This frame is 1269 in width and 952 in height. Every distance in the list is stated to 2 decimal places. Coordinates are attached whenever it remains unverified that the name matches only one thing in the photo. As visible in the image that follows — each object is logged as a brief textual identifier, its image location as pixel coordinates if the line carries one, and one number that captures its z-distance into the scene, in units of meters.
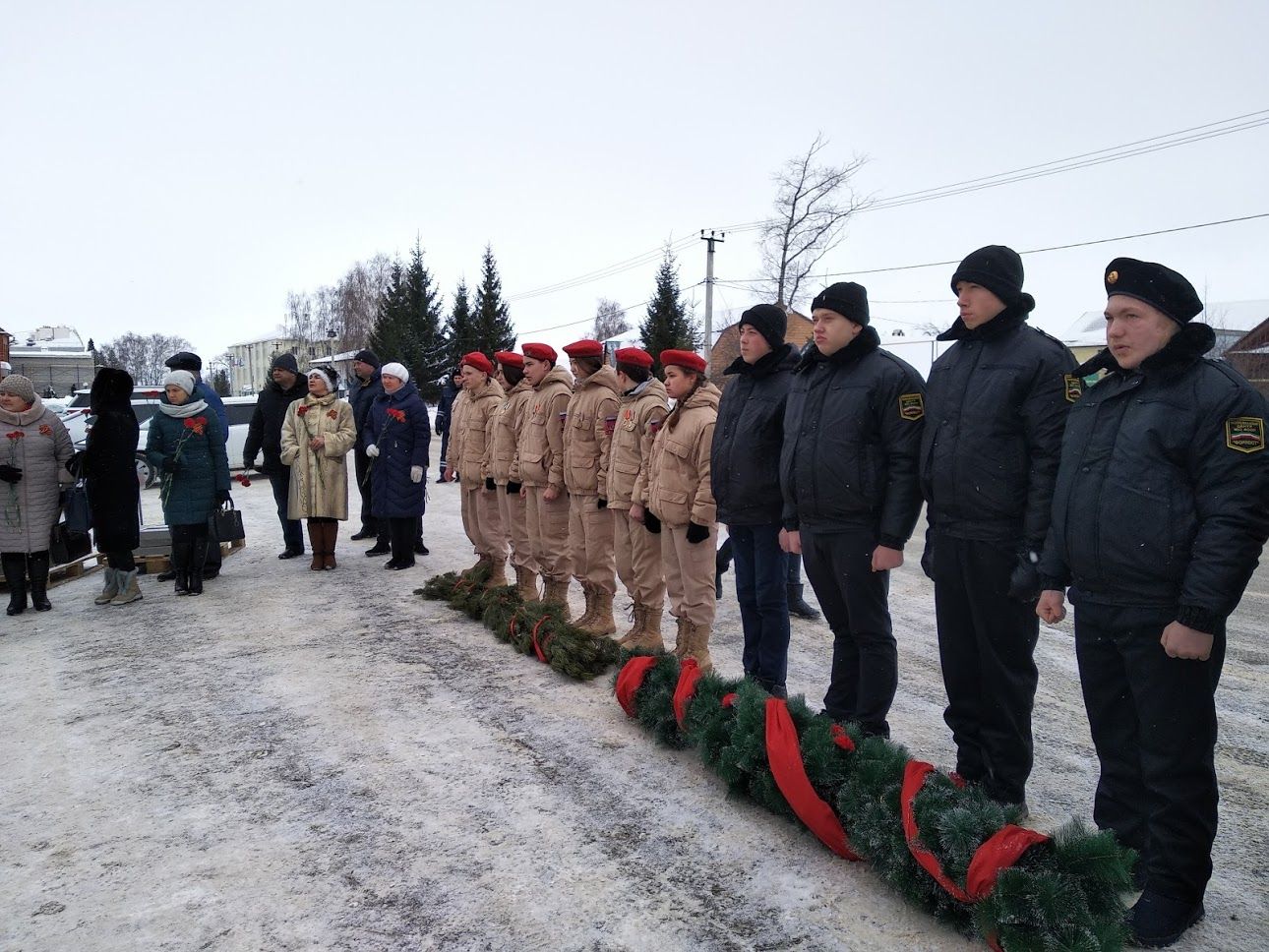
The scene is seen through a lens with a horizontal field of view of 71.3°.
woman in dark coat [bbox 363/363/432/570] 8.35
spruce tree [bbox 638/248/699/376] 37.22
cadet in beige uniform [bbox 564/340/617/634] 5.95
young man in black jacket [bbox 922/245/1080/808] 3.19
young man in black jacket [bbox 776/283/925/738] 3.70
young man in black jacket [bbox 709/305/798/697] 4.50
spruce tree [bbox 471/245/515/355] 37.41
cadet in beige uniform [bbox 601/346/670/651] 5.48
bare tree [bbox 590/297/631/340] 67.75
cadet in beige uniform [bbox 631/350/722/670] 4.97
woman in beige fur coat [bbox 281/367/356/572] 8.46
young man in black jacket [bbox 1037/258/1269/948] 2.52
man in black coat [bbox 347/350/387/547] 9.38
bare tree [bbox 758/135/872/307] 34.28
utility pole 31.23
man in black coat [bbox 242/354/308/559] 8.92
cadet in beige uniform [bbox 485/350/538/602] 6.86
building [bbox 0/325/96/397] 56.09
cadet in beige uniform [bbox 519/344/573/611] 6.27
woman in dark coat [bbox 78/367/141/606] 7.03
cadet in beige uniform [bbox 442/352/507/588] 7.39
